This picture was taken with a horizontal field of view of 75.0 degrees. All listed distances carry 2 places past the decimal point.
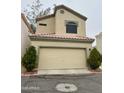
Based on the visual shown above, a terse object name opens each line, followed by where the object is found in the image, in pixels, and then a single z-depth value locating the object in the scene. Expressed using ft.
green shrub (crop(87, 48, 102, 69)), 15.89
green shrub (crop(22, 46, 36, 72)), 14.06
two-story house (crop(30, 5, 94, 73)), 15.47
